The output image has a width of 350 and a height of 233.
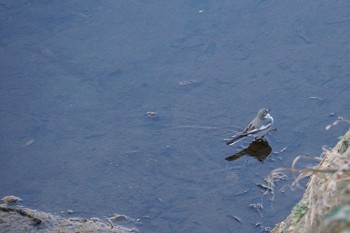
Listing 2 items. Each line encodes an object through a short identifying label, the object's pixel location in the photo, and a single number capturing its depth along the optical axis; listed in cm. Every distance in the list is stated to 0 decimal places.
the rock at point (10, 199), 1588
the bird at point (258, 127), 1574
